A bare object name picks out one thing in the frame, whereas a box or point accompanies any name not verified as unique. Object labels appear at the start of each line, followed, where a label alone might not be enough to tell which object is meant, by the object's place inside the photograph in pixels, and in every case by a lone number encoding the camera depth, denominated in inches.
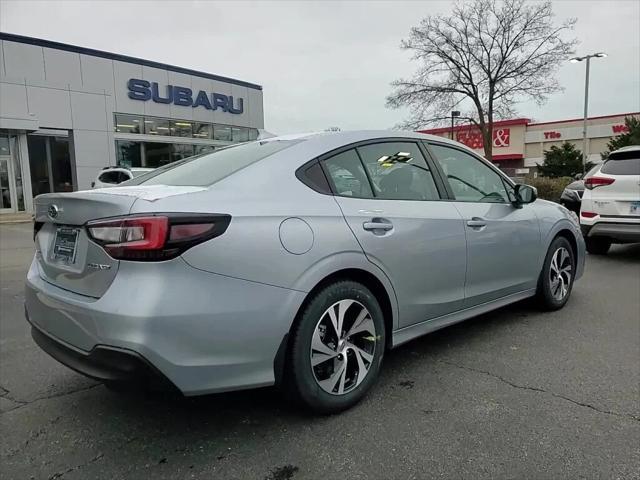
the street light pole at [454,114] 1327.9
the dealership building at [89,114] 783.7
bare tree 1259.2
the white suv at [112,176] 634.2
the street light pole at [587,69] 1002.7
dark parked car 413.1
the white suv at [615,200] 283.3
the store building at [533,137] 1963.6
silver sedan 86.4
